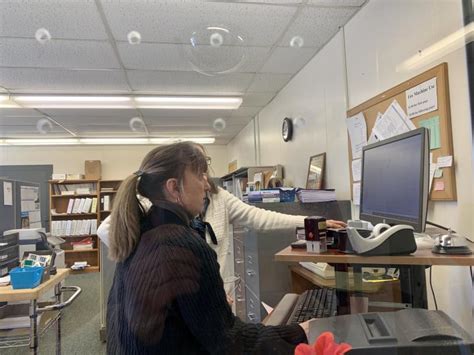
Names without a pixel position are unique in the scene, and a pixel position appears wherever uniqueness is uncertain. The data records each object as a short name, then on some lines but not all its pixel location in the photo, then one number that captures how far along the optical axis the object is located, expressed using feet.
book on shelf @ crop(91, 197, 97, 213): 5.37
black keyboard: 2.87
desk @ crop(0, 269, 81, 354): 5.47
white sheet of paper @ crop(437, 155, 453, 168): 4.23
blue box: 5.62
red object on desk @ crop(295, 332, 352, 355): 2.06
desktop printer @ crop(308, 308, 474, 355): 2.01
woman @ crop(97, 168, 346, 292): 4.74
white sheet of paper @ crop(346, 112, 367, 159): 6.14
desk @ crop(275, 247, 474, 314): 2.54
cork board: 4.24
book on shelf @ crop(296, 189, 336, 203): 6.97
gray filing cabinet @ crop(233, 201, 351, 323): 5.44
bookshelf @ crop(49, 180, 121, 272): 5.91
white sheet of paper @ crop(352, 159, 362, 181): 6.32
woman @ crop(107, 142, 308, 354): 2.30
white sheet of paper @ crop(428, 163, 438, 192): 4.45
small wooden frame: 7.99
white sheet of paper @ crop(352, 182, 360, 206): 6.33
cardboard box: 6.17
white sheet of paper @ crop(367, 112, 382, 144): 5.68
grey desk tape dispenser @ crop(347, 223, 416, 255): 2.59
